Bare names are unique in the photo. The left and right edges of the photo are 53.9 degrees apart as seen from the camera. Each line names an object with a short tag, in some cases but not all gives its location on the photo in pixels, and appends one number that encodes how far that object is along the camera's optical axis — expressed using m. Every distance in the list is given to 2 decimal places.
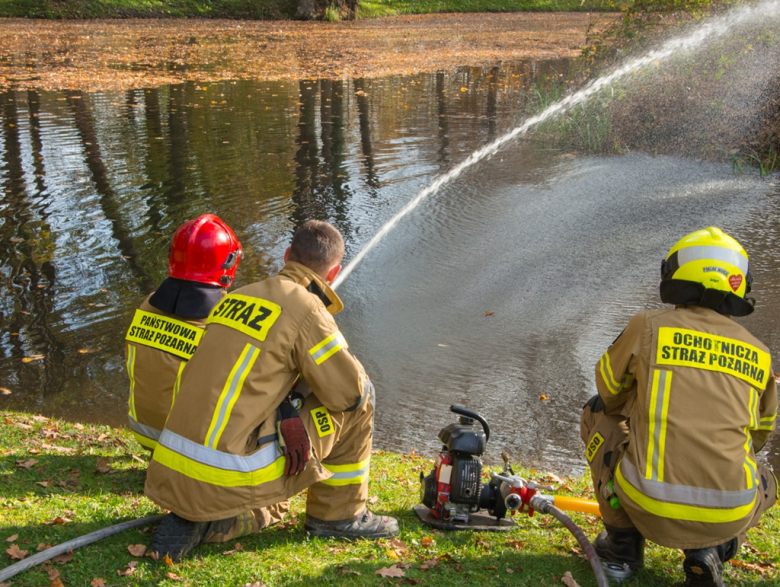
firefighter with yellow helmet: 3.17
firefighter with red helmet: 4.02
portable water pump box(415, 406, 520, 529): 3.75
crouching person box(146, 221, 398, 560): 3.25
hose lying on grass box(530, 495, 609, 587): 3.26
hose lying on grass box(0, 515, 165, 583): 3.08
